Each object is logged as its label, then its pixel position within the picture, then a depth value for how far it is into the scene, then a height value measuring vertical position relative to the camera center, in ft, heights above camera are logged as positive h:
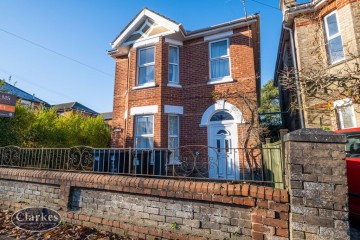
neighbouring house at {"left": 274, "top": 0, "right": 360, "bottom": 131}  23.97 +13.75
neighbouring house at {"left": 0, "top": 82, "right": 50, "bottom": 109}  86.55 +26.12
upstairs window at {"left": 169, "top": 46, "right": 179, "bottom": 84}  32.94 +14.18
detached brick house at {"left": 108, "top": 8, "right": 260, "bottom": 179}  29.43 +11.04
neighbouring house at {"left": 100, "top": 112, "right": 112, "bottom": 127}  100.78 +20.28
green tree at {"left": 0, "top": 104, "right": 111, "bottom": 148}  29.89 +4.48
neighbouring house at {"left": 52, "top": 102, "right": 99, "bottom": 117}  110.22 +26.98
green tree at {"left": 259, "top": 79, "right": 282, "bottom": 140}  72.79 +22.30
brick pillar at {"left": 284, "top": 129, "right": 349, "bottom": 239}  8.21 -1.24
